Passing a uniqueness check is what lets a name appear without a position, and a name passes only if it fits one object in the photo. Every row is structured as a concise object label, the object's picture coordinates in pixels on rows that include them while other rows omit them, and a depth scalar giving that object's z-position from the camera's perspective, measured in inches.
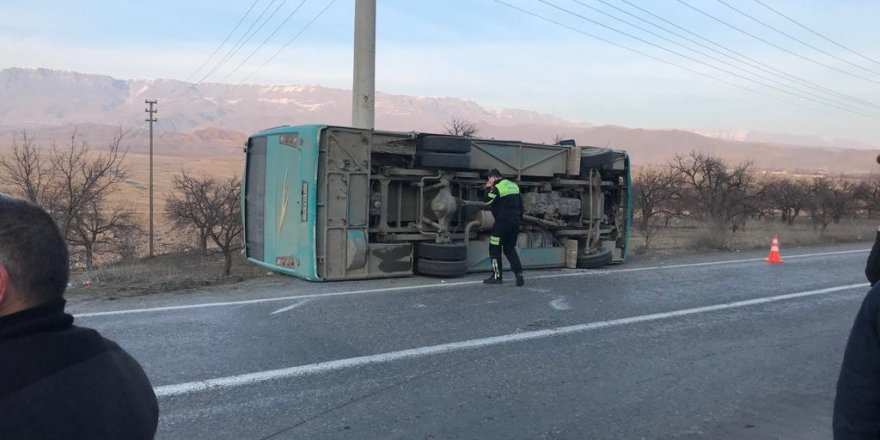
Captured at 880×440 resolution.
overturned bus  377.1
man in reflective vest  392.5
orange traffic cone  562.1
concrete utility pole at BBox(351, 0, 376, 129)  649.0
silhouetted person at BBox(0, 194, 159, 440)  55.9
